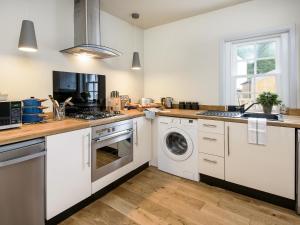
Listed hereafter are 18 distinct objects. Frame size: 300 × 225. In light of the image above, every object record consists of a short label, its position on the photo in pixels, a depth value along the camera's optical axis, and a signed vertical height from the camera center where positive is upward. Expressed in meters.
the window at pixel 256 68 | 2.32 +0.57
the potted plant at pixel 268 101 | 2.21 +0.10
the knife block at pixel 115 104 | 2.64 +0.08
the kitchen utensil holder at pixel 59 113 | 2.03 -0.04
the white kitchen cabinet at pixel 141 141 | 2.50 -0.44
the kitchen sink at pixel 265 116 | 2.08 -0.08
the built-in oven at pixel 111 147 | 1.93 -0.44
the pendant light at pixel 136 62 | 3.12 +0.81
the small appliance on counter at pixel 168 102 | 3.18 +0.12
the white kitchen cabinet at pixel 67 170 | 1.53 -0.55
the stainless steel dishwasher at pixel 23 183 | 1.25 -0.54
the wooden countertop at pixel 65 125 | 1.32 -0.15
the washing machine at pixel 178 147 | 2.40 -0.53
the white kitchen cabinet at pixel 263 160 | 1.80 -0.54
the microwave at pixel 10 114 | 1.44 -0.04
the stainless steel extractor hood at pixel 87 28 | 2.17 +0.98
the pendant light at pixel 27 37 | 1.72 +0.68
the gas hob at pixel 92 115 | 2.06 -0.07
